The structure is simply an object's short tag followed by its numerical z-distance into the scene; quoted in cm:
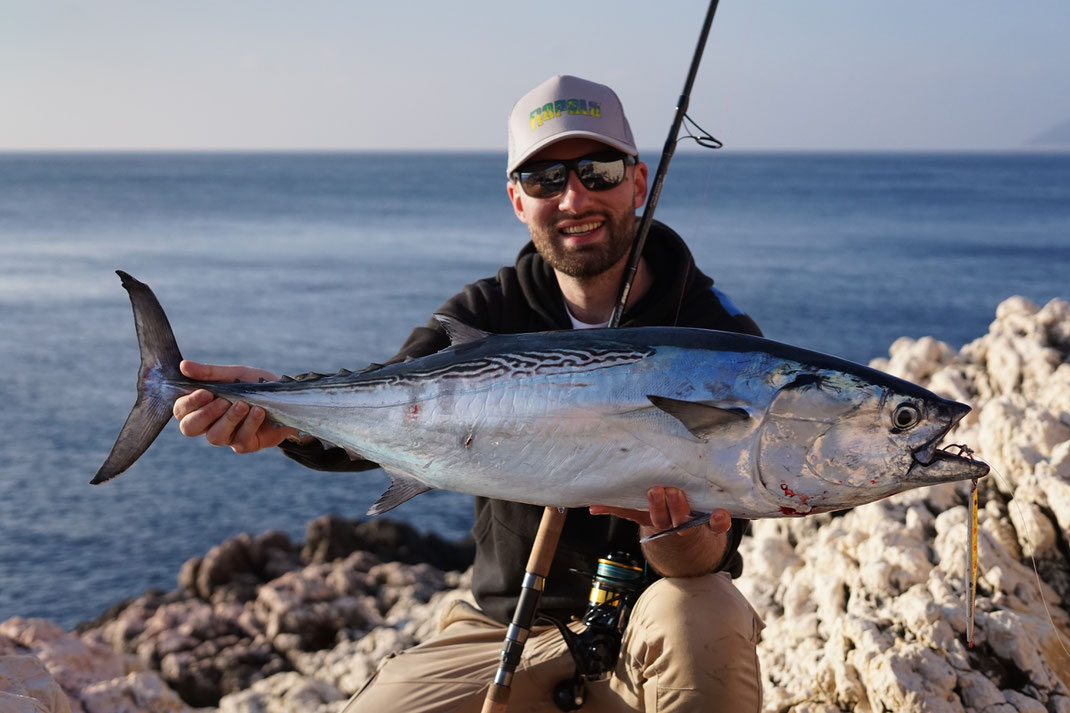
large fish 264
